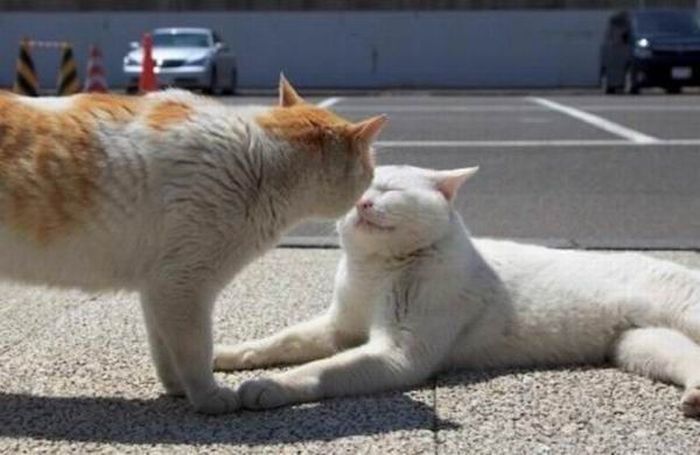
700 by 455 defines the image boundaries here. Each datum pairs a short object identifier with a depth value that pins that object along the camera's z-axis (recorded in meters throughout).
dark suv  25.66
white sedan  26.27
